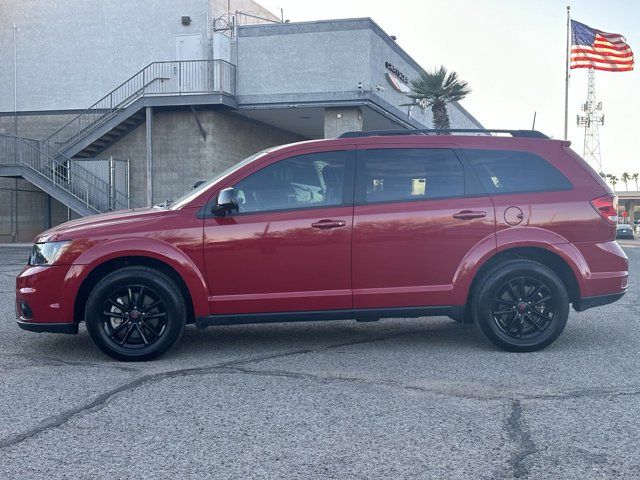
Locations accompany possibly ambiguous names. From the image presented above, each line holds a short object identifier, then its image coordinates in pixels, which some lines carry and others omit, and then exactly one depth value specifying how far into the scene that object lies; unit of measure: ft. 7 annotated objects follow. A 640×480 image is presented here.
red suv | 18.98
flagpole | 120.81
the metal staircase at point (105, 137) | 78.48
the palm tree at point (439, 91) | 97.04
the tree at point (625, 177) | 546.26
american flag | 109.70
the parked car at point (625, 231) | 162.81
